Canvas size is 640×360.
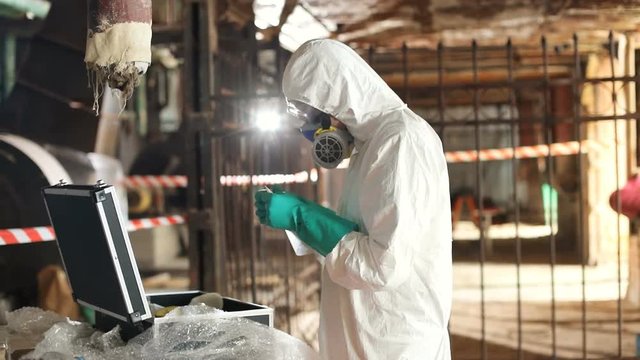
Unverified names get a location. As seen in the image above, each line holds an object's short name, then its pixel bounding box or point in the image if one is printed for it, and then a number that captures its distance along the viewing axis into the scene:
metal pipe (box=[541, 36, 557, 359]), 3.95
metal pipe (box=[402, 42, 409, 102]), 4.11
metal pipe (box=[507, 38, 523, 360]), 4.03
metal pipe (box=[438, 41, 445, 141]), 4.07
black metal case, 1.84
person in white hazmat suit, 1.92
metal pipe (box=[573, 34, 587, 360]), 3.99
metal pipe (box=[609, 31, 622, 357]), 3.94
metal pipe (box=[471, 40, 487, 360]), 4.07
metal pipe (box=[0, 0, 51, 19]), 4.48
